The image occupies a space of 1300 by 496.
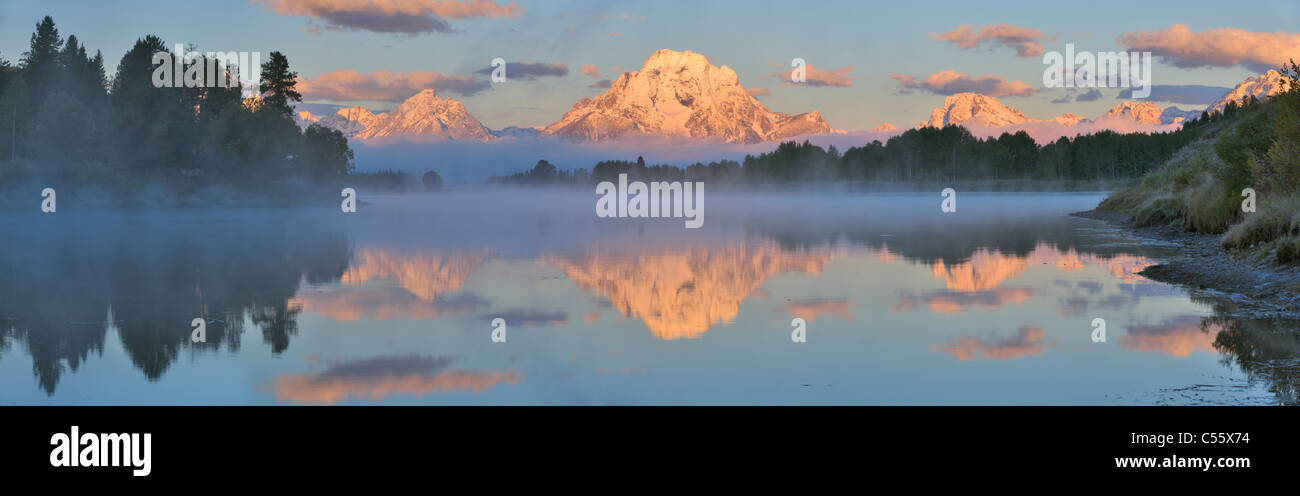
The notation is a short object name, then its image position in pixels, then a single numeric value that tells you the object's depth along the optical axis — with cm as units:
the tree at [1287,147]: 2928
